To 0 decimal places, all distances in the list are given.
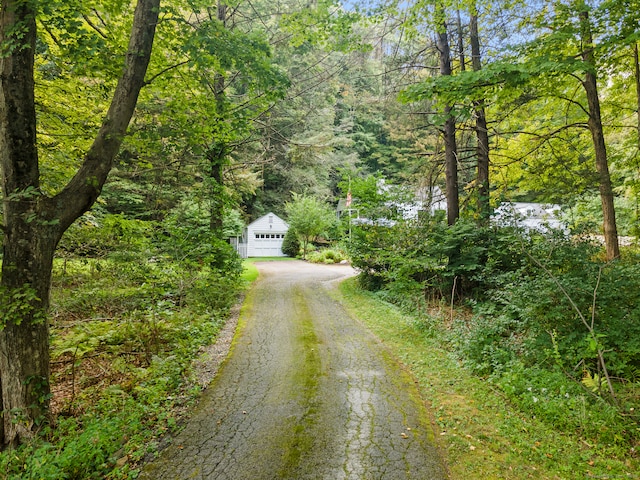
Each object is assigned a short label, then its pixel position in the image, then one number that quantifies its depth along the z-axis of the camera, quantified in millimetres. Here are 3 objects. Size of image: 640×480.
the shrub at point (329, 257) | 21452
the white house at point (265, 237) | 28031
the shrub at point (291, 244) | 26422
